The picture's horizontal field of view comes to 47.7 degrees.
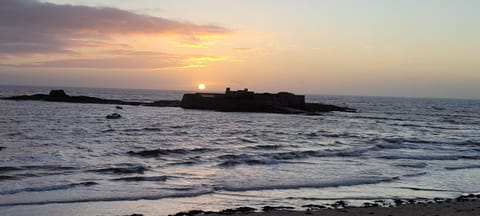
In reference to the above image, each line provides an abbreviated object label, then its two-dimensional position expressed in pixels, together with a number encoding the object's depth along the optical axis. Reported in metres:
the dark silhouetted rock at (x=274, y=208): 13.87
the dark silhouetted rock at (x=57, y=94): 106.61
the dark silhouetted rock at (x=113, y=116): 60.43
